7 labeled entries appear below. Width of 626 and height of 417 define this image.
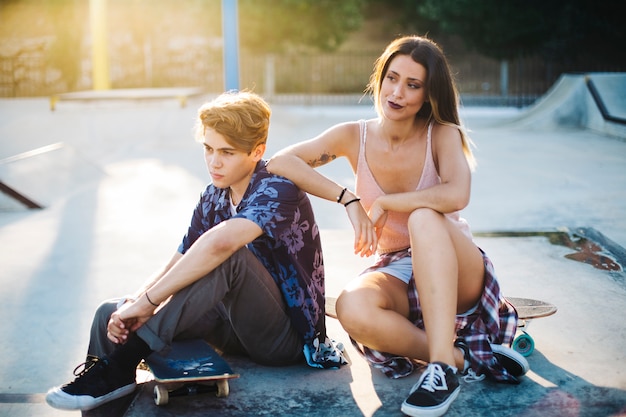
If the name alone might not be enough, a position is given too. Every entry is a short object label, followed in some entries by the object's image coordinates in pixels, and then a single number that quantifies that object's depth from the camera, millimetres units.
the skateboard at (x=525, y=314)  2885
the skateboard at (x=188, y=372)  2432
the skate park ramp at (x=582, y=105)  11977
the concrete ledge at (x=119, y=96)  12870
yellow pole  16688
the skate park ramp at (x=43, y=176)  6344
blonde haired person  2412
